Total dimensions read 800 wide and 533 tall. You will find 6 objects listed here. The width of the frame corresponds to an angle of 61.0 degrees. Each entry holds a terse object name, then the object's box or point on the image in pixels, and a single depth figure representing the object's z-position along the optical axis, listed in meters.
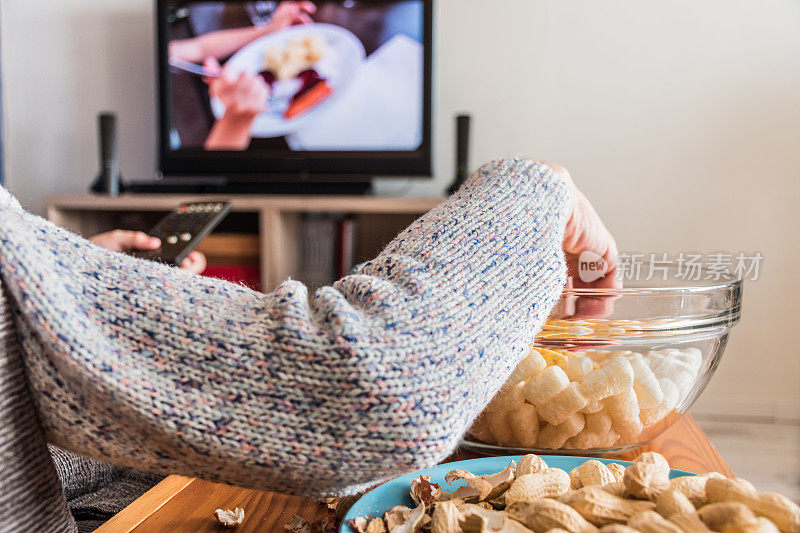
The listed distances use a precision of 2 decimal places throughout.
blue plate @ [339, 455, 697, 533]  0.39
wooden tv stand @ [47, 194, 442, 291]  1.97
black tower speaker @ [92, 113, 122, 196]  2.15
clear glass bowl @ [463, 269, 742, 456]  0.49
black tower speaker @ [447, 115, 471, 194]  2.04
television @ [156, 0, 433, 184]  2.09
